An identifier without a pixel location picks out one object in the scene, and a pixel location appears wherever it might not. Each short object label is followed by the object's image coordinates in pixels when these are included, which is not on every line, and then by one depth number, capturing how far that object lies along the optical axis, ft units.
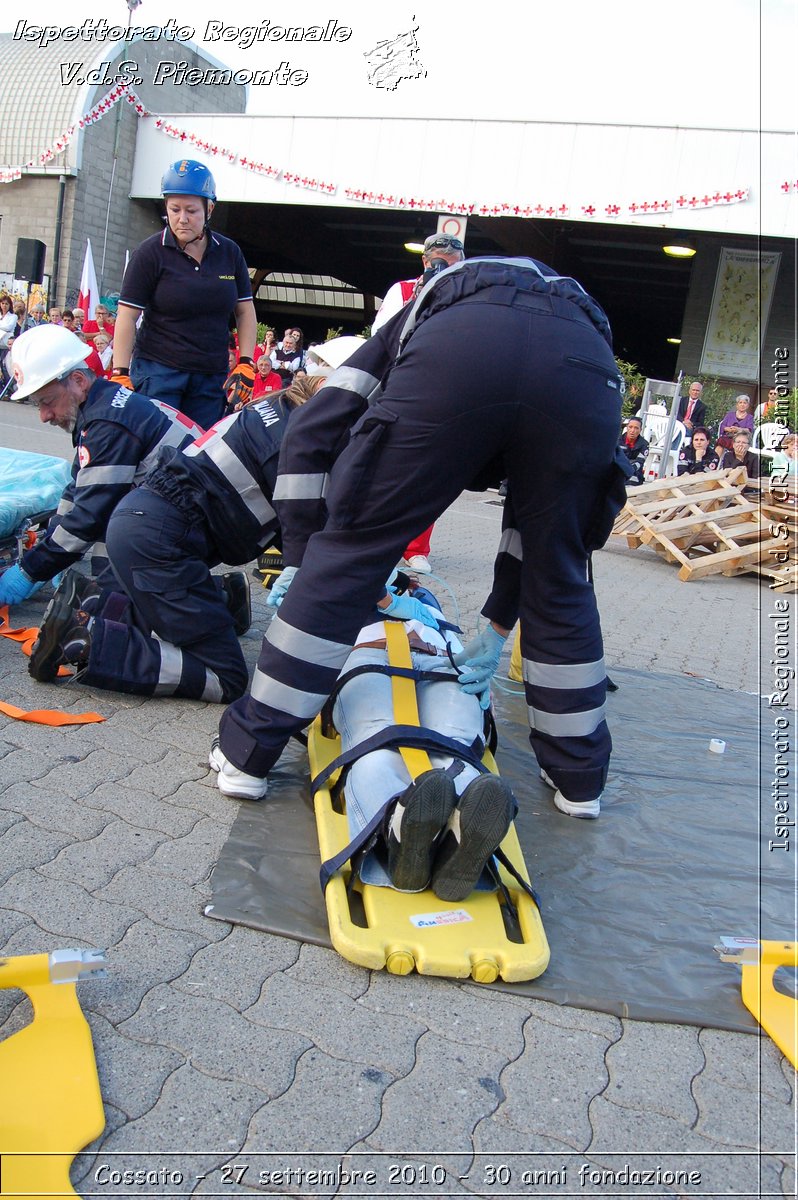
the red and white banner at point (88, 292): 51.70
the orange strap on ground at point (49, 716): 10.34
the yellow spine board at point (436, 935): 6.82
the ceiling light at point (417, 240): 63.98
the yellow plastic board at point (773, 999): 6.71
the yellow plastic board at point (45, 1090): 4.75
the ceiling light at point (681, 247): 54.44
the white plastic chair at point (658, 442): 41.81
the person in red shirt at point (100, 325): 48.44
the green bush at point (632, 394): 49.67
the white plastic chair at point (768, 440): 28.44
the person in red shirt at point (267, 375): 40.07
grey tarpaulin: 7.25
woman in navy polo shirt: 15.34
